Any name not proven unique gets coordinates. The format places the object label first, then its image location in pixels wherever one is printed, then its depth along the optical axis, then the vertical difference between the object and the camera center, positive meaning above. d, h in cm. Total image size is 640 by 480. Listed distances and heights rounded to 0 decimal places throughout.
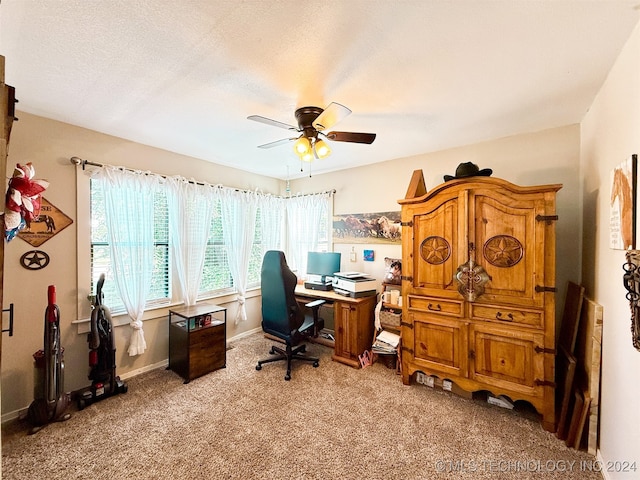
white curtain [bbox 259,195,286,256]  416 +30
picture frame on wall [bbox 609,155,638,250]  141 +20
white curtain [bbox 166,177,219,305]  312 +16
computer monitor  370 -32
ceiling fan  201 +83
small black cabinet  278 -107
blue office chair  278 -71
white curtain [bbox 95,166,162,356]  266 +5
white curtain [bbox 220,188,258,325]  365 +10
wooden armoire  210 -40
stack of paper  292 -111
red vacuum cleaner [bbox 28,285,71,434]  207 -108
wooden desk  308 -99
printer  319 -53
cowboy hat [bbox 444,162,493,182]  239 +61
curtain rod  245 +70
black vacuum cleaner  238 -104
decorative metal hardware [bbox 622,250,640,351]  122 -21
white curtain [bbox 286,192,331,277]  413 +26
